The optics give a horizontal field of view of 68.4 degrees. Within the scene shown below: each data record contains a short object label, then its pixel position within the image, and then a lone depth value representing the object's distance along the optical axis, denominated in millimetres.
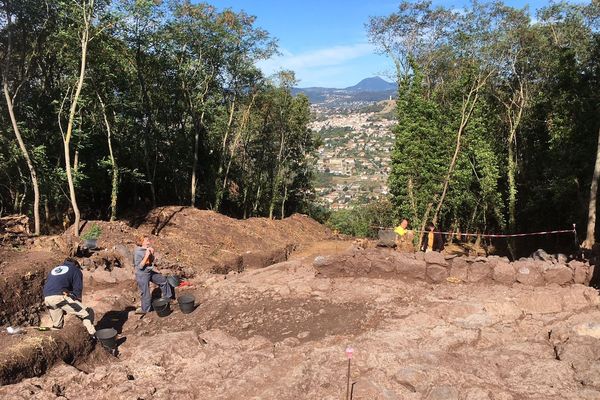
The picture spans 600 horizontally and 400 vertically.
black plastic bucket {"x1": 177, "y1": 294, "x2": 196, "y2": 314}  9188
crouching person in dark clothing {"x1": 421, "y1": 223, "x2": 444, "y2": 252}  12266
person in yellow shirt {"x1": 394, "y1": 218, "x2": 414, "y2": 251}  12305
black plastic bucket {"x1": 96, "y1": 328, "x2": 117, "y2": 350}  7082
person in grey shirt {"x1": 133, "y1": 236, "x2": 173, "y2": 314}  9203
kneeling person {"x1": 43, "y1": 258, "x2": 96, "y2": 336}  7207
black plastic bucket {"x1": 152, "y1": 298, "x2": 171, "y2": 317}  9078
